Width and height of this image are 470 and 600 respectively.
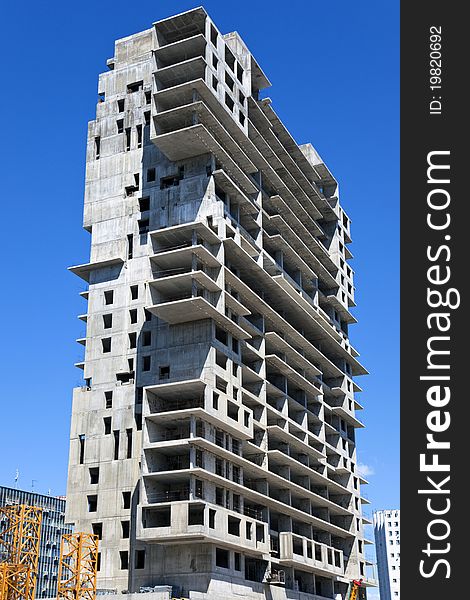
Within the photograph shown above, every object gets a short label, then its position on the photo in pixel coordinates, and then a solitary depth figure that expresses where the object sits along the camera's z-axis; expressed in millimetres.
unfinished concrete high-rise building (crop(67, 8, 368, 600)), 74125
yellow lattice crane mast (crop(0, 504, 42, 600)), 77875
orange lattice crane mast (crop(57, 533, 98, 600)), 73062
